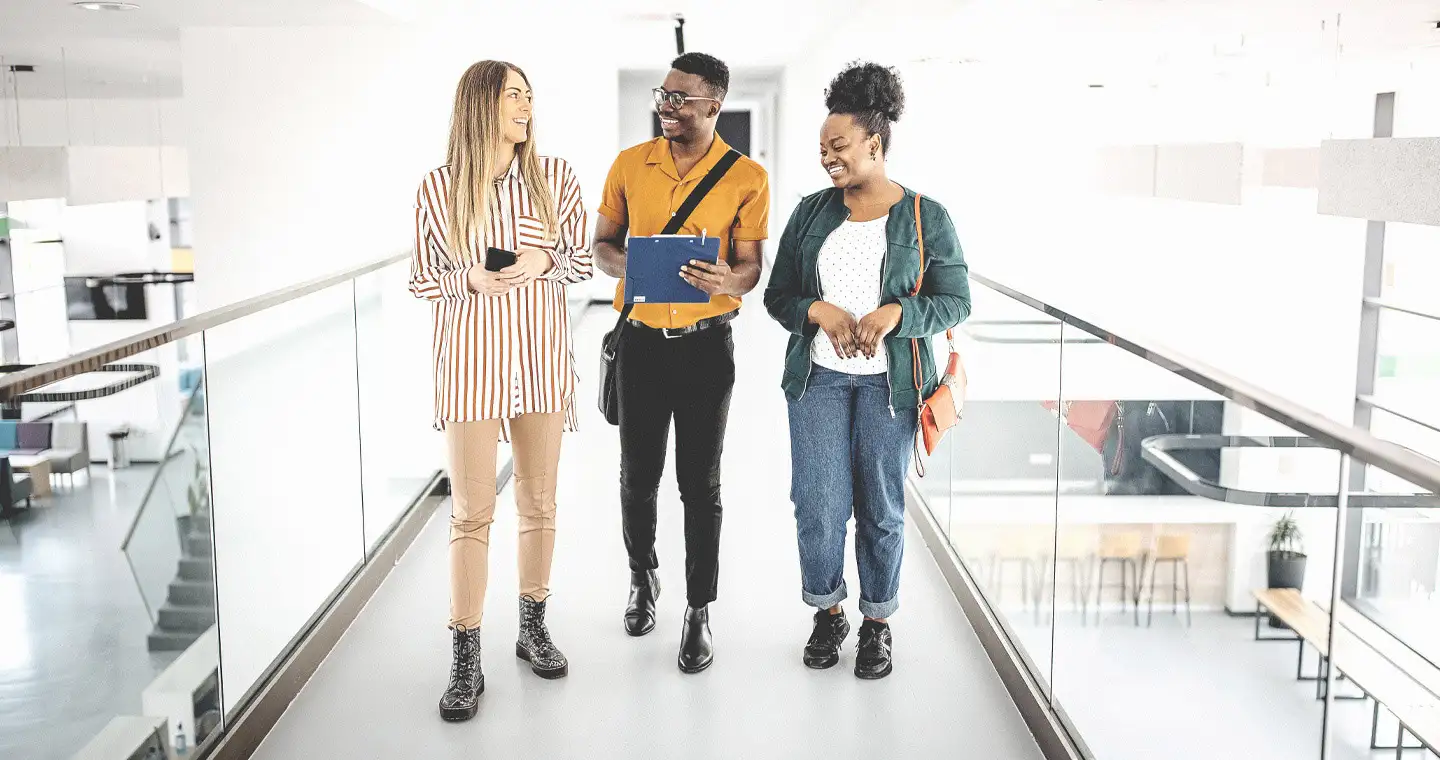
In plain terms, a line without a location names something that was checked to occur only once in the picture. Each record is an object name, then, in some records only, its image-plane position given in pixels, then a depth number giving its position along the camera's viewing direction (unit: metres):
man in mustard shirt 2.71
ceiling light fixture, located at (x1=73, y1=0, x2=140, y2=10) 5.65
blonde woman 2.52
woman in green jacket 2.62
